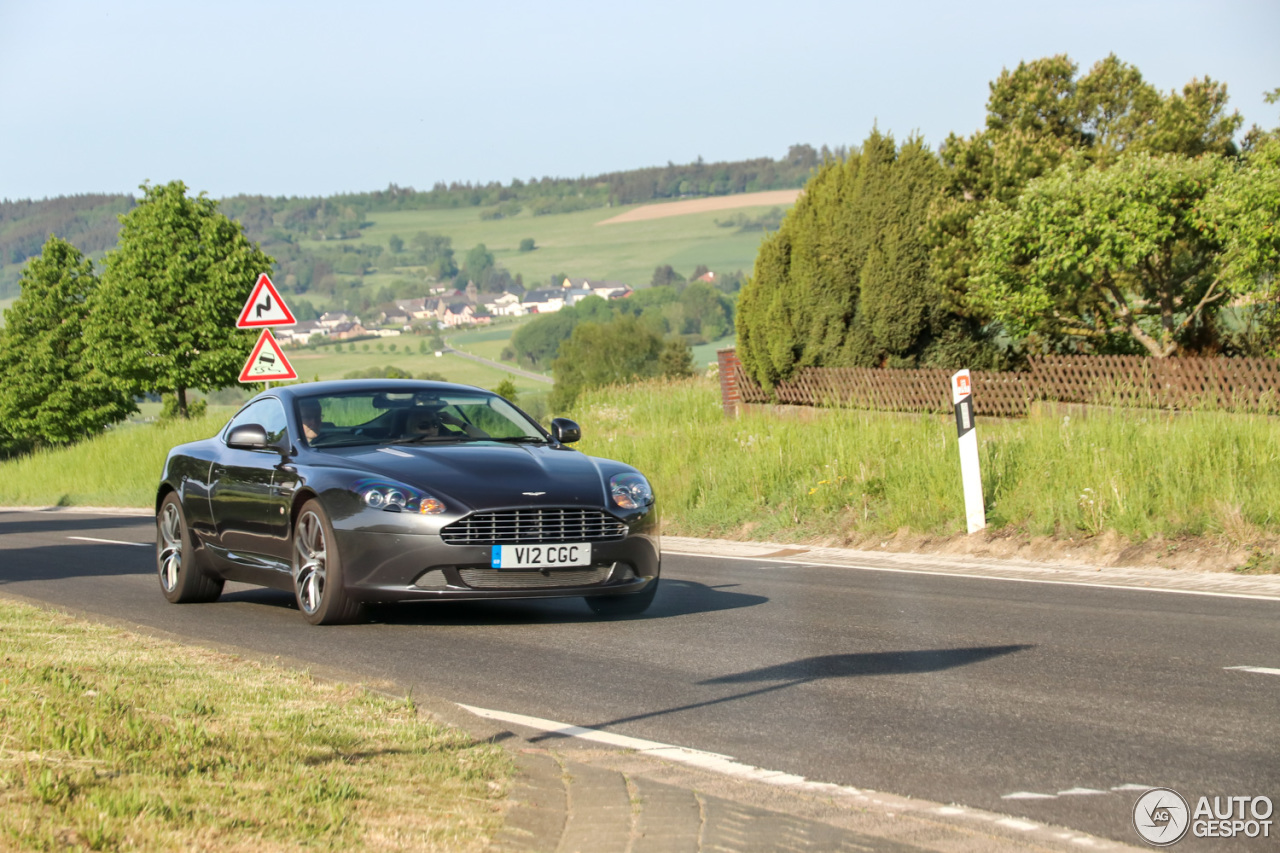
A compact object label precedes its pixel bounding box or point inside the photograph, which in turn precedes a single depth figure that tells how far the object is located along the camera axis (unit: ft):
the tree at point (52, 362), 226.99
